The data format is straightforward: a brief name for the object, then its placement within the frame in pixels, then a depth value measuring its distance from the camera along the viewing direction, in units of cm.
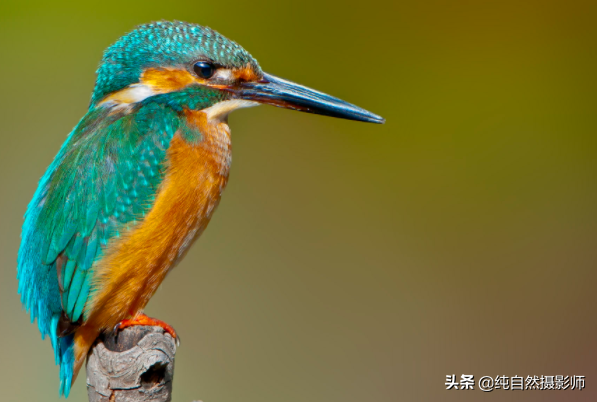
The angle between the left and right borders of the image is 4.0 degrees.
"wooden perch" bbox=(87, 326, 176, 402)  226
